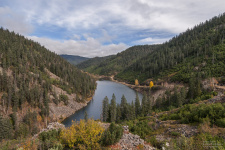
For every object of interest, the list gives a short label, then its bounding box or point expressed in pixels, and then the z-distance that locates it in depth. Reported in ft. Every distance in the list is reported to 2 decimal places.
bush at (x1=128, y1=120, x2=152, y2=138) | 74.83
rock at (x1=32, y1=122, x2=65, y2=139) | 74.97
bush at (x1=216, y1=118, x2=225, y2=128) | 56.55
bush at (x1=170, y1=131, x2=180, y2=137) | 63.89
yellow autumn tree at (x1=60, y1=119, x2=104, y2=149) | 48.03
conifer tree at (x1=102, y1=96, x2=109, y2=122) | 190.72
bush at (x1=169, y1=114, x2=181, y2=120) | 90.82
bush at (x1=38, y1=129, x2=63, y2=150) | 47.62
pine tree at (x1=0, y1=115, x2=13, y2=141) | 140.05
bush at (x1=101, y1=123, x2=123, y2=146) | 52.49
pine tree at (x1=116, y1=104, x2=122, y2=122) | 194.30
